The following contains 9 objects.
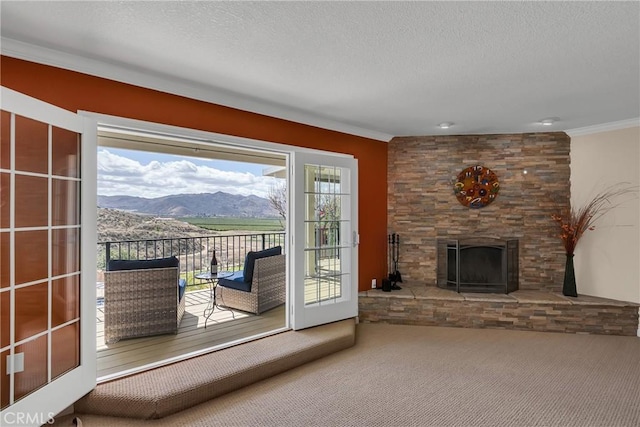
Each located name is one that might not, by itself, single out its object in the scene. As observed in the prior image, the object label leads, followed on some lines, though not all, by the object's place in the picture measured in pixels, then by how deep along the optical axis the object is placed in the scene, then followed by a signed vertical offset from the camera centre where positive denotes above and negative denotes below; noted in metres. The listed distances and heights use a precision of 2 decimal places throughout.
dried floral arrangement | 4.18 +0.01
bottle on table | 4.49 -0.69
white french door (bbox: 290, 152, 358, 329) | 3.75 -0.26
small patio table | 4.36 -1.06
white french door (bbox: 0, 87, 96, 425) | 1.96 -0.28
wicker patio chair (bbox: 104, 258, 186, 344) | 3.55 -0.94
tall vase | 4.26 -0.82
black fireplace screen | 4.50 -0.67
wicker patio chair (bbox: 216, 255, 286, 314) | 4.56 -1.07
